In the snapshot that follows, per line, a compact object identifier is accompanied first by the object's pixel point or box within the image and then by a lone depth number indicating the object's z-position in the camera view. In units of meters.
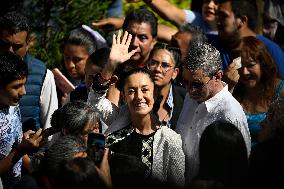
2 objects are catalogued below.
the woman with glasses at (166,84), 12.21
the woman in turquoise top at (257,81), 11.56
